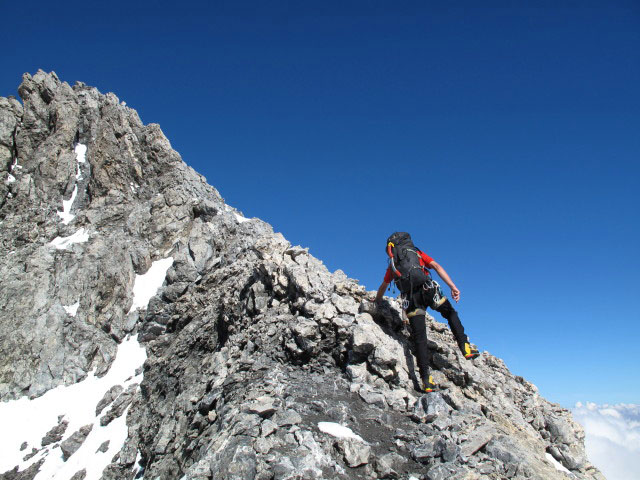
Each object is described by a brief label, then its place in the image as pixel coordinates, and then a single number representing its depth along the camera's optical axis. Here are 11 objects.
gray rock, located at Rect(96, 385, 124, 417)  21.52
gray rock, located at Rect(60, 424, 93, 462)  19.47
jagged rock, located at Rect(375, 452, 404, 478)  6.81
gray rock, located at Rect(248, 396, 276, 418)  8.16
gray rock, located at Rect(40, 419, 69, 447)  20.89
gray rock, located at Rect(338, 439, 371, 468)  7.05
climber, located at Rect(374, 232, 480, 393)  9.59
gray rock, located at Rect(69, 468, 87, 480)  17.09
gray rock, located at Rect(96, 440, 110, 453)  18.13
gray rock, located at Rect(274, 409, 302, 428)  7.88
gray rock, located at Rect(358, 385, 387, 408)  8.80
